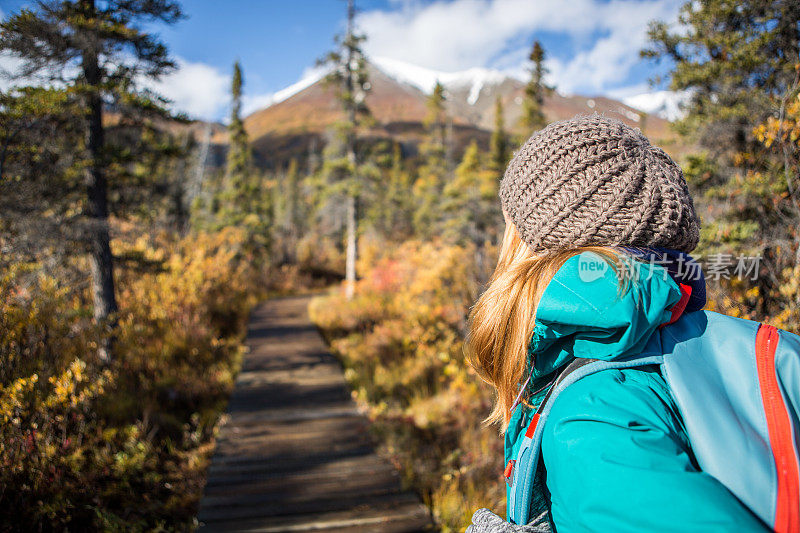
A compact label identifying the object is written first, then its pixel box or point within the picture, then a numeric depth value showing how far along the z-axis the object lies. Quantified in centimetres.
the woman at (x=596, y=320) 77
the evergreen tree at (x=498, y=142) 2592
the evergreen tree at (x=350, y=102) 1647
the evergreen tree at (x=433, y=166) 3397
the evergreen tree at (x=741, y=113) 424
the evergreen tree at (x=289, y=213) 2736
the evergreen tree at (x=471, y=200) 1927
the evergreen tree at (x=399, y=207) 3454
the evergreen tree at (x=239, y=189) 2355
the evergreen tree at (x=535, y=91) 2122
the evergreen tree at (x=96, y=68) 566
